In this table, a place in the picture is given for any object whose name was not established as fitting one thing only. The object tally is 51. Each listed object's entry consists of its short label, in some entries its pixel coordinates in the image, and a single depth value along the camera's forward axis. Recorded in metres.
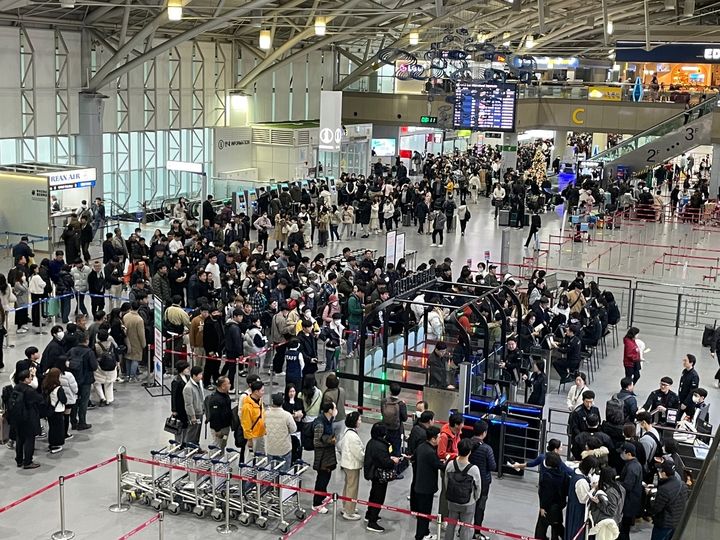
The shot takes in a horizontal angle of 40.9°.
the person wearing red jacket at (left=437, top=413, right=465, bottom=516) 10.07
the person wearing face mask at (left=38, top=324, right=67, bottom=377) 12.64
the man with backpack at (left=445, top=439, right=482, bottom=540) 9.33
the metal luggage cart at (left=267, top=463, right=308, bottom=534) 10.34
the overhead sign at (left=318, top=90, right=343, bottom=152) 32.41
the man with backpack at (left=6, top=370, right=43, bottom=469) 11.35
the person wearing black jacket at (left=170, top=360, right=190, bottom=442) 11.44
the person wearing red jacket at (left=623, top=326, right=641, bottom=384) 14.87
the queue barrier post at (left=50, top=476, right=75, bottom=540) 9.87
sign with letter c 40.72
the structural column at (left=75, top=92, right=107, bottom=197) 27.86
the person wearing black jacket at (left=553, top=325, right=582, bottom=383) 15.07
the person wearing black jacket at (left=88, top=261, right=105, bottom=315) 17.81
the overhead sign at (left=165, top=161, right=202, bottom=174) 26.81
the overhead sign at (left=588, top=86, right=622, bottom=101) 40.50
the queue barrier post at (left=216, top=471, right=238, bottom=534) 10.17
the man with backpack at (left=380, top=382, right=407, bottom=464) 10.57
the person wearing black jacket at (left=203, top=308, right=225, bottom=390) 14.56
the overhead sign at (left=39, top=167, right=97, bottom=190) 23.88
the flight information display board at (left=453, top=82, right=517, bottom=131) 29.19
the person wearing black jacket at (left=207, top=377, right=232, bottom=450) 11.18
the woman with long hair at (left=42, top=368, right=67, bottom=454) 11.71
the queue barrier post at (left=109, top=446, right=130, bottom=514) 10.62
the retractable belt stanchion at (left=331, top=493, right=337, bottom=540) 9.16
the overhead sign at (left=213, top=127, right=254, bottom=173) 34.98
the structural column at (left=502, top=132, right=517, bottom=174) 41.12
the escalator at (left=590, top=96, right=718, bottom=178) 36.44
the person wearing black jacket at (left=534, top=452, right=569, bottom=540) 9.52
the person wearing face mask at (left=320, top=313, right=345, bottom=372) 15.07
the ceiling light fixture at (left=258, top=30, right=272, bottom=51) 26.52
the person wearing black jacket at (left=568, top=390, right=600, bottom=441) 11.16
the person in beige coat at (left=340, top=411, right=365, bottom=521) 10.09
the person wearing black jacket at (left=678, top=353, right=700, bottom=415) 13.25
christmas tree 39.44
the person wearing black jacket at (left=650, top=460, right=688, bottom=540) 9.38
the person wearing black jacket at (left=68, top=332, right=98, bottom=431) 12.54
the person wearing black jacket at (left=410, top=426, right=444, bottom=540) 9.78
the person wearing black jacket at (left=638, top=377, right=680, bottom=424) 12.21
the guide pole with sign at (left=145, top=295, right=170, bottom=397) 13.89
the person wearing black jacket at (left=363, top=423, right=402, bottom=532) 10.00
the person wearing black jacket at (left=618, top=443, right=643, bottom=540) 9.63
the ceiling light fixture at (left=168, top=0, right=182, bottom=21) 19.38
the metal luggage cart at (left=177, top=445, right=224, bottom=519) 10.52
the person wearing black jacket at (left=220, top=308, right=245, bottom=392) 14.31
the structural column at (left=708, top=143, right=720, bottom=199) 38.72
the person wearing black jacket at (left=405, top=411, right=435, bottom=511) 10.23
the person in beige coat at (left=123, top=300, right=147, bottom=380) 14.52
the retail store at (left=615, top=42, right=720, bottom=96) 41.69
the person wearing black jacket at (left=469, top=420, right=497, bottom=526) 9.80
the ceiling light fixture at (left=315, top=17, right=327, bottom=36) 25.38
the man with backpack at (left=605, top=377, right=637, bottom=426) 10.88
